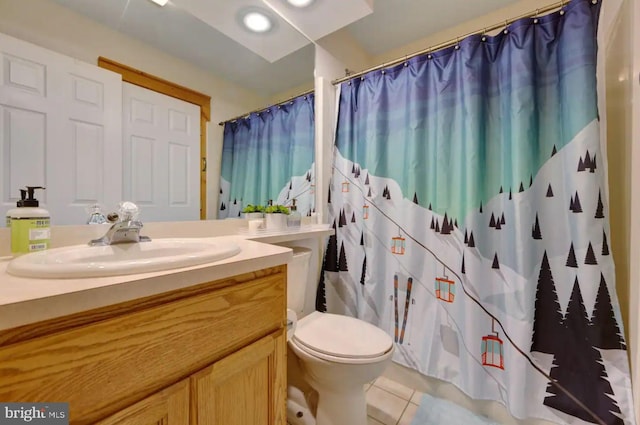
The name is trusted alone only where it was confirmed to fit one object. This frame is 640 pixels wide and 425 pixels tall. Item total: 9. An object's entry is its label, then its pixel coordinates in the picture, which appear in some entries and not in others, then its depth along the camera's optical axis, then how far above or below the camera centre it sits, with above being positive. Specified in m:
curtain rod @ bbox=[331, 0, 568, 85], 1.13 +0.90
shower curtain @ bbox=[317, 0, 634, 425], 1.06 -0.04
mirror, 0.84 +0.77
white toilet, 1.01 -0.59
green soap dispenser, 0.69 -0.04
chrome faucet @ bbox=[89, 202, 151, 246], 0.78 -0.06
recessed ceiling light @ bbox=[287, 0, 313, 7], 1.35 +1.12
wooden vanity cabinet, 0.42 -0.30
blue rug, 1.27 -1.05
